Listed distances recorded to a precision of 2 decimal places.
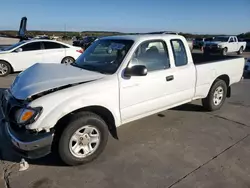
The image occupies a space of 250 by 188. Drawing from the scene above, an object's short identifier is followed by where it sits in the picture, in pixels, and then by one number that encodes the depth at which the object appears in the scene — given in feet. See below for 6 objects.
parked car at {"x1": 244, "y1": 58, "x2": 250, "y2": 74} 29.00
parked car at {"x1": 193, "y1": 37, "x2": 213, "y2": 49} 69.84
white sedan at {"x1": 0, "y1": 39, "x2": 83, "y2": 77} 26.36
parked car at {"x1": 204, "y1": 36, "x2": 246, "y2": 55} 56.78
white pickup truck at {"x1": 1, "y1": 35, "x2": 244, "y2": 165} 7.96
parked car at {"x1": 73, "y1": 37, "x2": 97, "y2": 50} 71.84
